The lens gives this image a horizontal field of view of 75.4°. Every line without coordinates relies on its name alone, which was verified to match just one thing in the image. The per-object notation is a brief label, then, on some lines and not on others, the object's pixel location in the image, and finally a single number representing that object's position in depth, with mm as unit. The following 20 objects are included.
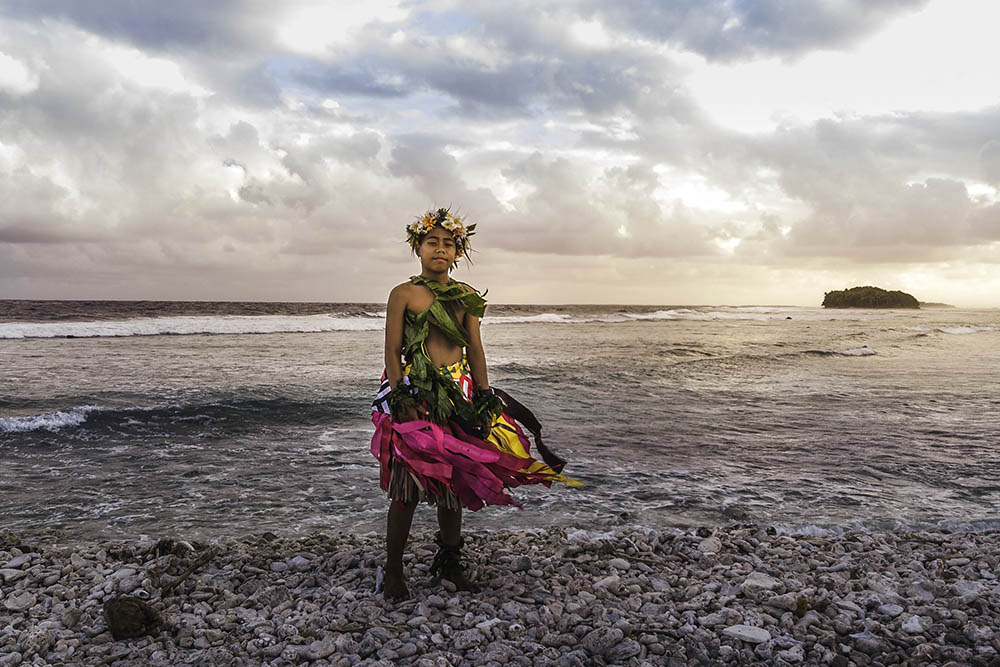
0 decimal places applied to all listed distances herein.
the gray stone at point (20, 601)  3867
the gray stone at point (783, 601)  3771
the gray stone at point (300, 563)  4449
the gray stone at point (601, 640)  3373
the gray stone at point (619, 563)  4449
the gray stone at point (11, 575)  4227
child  3789
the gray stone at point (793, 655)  3277
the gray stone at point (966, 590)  3892
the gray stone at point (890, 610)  3710
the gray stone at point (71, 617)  3662
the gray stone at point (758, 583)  4014
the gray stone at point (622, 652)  3303
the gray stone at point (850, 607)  3715
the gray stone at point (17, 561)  4430
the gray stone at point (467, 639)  3410
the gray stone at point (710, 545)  4766
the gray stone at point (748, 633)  3422
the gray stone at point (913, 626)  3500
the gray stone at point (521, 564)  4395
